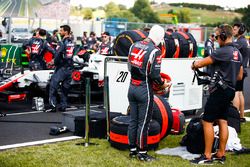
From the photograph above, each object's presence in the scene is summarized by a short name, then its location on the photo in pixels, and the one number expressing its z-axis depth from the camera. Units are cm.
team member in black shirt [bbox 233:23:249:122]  1055
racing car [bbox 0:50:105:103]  1165
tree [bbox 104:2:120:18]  12131
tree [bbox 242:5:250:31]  5322
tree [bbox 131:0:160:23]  10335
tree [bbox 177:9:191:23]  10619
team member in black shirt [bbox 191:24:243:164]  711
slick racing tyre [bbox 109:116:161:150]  782
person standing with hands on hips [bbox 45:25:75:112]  1127
